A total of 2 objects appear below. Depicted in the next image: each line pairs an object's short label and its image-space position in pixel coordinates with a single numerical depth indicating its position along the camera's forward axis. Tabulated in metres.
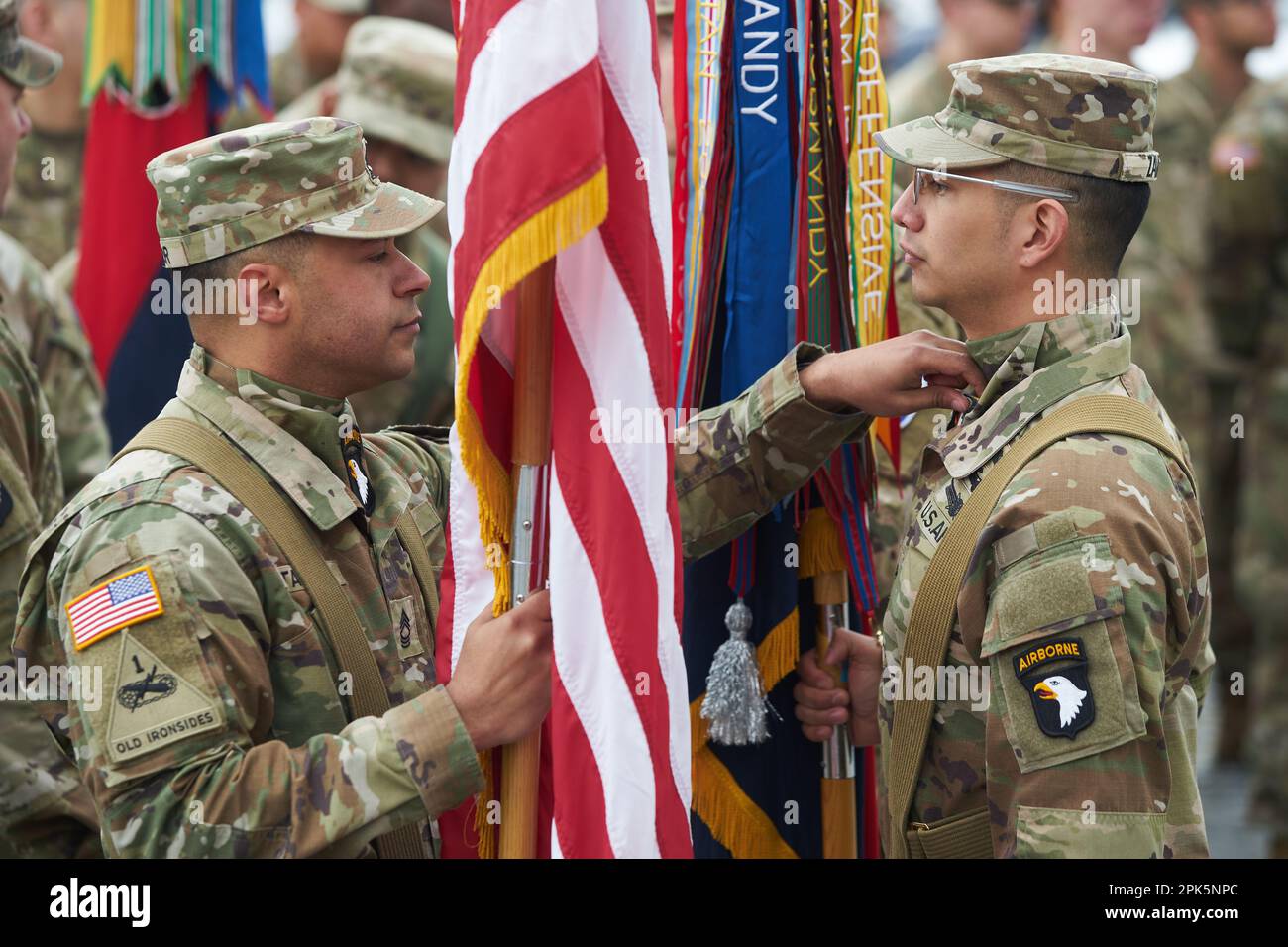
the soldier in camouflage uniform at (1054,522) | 6.14
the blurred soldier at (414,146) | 13.23
